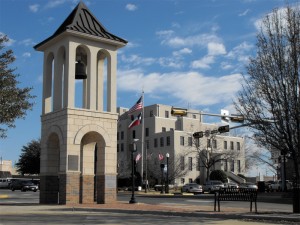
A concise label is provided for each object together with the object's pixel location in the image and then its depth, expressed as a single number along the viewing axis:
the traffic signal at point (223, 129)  31.65
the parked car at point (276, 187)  58.12
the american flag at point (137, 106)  35.16
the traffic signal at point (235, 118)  26.68
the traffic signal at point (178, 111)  26.65
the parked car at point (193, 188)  51.12
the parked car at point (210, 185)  52.99
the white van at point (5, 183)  68.44
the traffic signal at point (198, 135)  36.88
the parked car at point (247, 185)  57.53
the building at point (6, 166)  117.93
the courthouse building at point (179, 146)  73.44
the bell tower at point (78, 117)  22.75
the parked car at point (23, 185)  54.06
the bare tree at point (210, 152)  69.85
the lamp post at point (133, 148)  25.84
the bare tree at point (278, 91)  17.29
